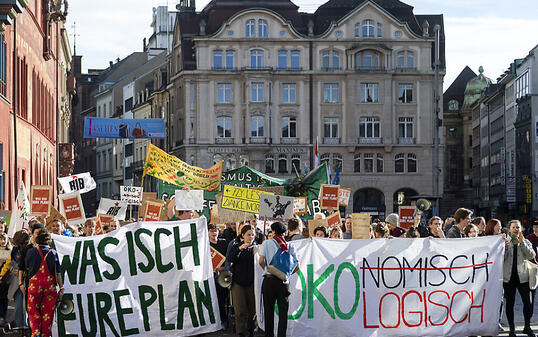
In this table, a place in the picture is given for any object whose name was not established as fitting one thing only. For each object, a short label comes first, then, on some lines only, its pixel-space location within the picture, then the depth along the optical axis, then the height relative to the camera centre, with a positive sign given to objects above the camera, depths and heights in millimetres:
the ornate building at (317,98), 82250 +6468
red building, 30391 +3193
